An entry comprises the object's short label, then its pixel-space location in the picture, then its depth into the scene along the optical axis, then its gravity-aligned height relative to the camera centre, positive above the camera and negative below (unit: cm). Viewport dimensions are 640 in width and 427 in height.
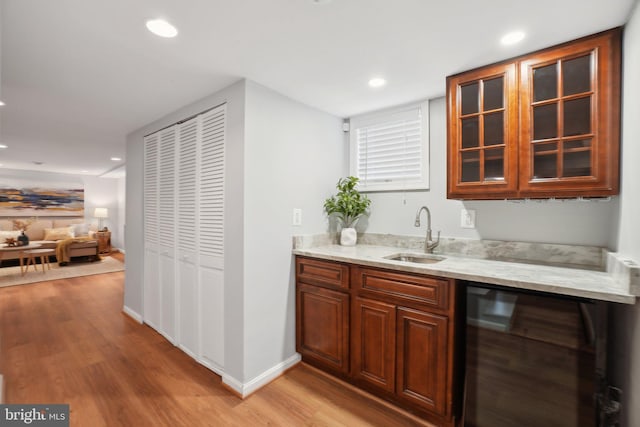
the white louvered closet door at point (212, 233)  221 -17
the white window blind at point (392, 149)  245 +59
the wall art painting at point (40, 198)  657 +30
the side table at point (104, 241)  768 -81
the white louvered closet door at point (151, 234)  297 -25
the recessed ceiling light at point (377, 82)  204 +95
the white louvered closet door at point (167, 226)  271 -14
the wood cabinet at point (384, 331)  167 -79
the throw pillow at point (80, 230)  751 -50
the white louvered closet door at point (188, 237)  245 -22
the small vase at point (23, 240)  570 -58
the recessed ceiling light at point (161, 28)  142 +94
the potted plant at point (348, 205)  261 +7
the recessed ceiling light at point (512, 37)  148 +93
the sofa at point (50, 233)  636 -52
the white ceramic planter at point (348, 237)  264 -22
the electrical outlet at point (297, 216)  239 -3
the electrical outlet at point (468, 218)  218 -4
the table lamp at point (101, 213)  775 -5
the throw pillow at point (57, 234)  678 -55
